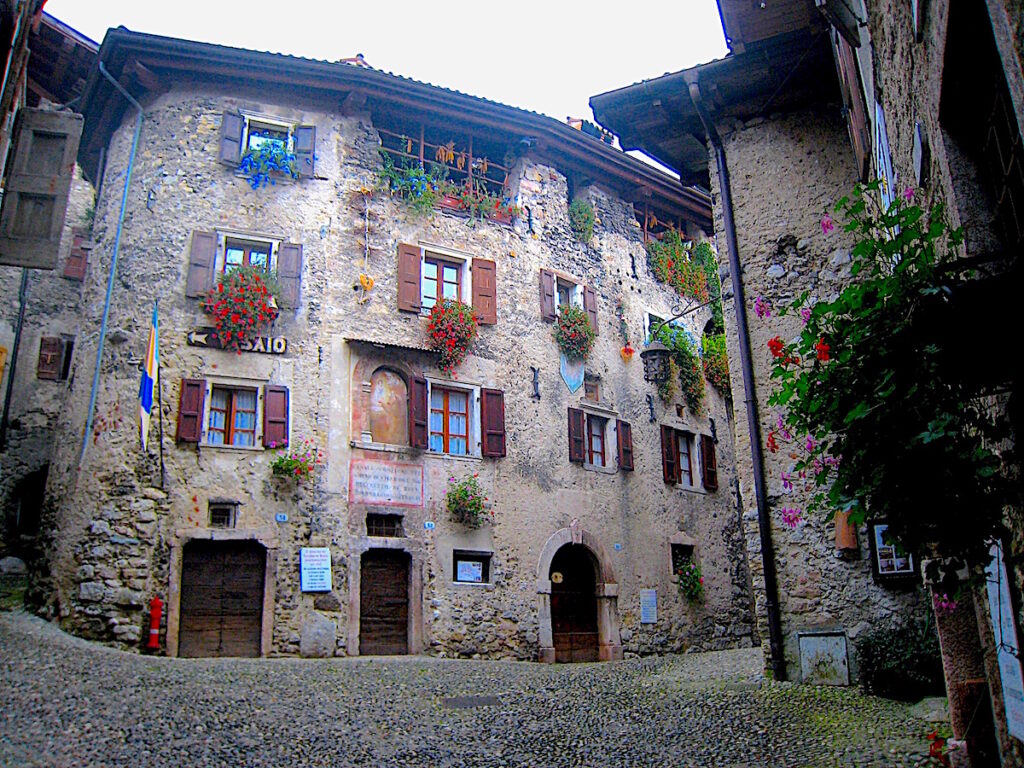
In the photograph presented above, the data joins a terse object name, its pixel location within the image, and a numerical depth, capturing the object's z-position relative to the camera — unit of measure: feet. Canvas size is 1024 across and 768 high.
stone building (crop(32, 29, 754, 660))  41.86
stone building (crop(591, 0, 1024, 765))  12.18
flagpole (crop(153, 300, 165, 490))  42.27
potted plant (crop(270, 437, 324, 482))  43.04
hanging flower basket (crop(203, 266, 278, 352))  44.19
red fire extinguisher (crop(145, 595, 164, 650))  38.96
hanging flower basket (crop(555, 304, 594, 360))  55.77
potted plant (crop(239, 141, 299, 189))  48.16
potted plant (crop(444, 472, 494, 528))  47.52
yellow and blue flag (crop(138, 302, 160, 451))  39.29
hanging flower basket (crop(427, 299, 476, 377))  49.32
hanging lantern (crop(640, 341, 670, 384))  49.11
